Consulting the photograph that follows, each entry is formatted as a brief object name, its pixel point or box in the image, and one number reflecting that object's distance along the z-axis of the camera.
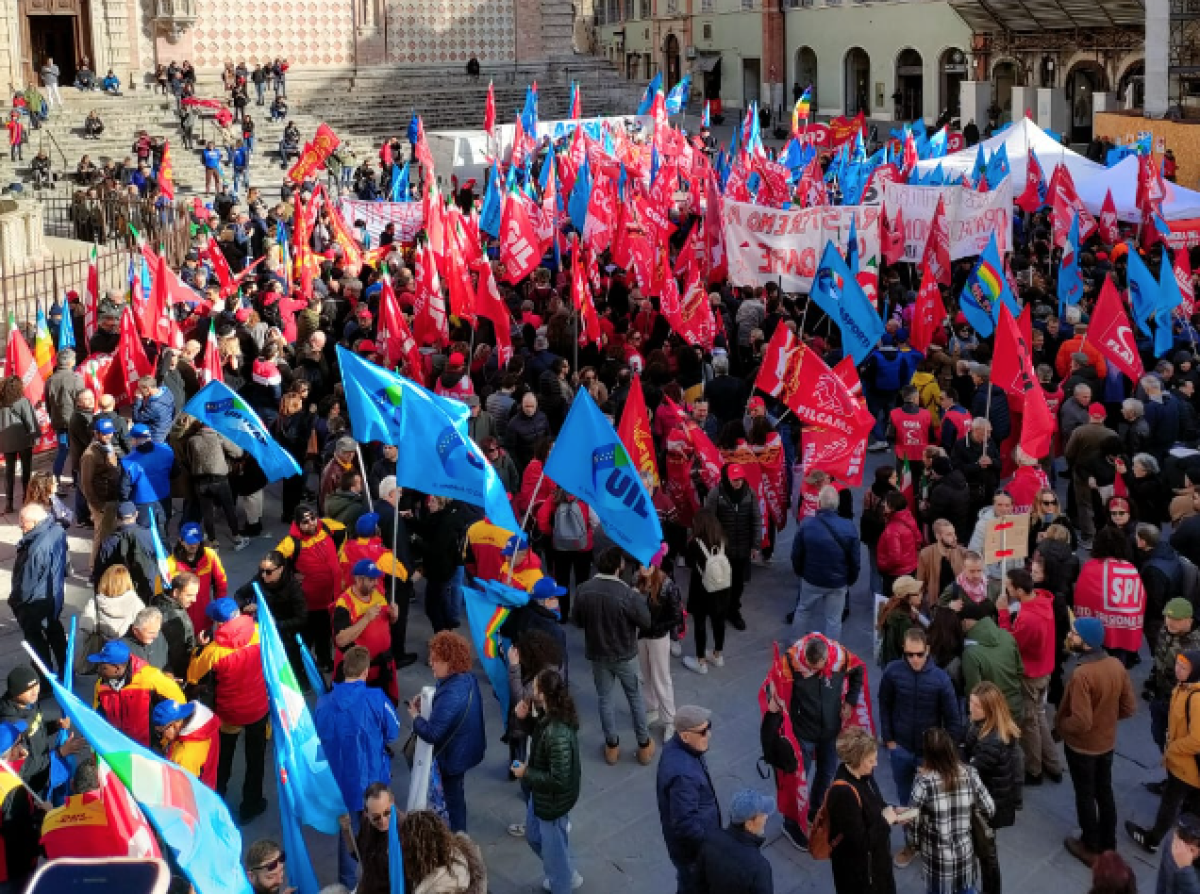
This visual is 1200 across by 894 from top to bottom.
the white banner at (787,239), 17.30
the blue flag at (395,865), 4.82
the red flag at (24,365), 12.61
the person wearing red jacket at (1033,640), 7.70
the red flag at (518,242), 16.97
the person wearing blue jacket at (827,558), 9.03
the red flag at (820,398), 10.34
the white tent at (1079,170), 20.02
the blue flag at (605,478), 8.23
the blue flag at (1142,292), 13.60
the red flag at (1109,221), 19.38
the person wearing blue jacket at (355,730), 6.65
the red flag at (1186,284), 14.48
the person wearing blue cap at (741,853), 5.52
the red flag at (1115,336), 12.02
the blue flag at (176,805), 5.04
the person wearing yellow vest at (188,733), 6.55
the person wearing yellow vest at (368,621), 7.84
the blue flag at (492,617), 7.97
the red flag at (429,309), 14.47
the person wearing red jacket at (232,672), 7.34
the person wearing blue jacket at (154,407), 11.20
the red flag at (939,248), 16.42
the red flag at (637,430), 9.87
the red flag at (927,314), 14.20
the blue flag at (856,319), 12.83
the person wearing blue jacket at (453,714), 6.79
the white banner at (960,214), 17.69
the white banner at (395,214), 20.28
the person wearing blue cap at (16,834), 6.21
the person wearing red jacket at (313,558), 8.80
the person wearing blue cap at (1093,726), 7.07
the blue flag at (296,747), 6.12
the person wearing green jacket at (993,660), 7.34
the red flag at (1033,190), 21.27
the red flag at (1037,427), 10.23
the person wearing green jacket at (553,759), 6.58
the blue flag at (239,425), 10.62
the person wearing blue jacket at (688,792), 6.15
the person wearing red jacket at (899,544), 9.60
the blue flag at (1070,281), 15.45
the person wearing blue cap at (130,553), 9.06
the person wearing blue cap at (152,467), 10.50
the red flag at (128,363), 12.86
